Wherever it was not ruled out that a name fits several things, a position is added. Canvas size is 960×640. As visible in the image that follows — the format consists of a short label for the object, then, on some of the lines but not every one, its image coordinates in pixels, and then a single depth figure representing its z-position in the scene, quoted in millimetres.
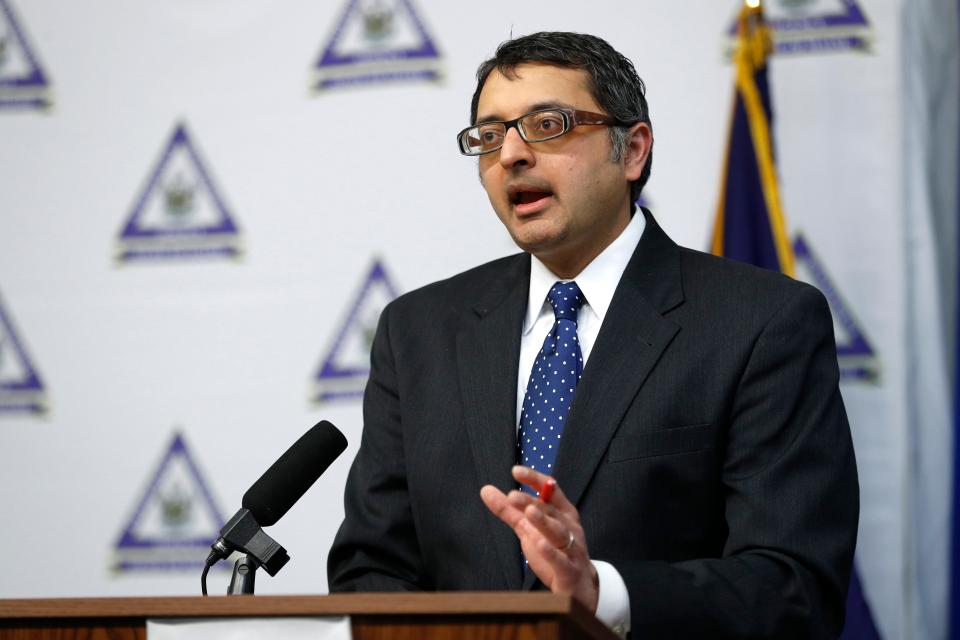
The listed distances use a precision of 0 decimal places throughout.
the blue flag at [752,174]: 4790
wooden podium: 3796
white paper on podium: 3830
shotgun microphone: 4053
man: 4190
